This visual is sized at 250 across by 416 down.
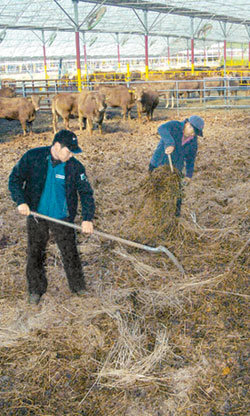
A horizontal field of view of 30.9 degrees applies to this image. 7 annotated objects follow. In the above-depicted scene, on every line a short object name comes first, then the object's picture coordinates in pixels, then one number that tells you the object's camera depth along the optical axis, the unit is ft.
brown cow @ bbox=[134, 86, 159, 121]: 47.29
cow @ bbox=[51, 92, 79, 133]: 43.06
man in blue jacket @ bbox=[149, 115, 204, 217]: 15.25
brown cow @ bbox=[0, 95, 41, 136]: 41.65
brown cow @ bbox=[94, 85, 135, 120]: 49.42
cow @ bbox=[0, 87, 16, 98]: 61.05
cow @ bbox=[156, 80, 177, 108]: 63.94
